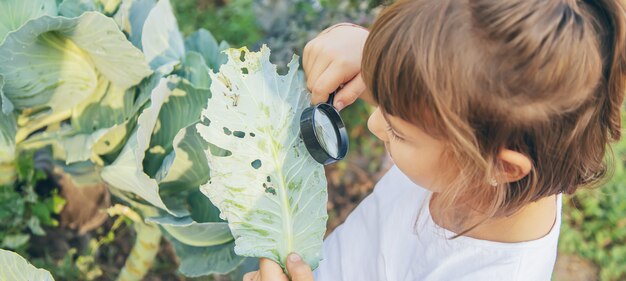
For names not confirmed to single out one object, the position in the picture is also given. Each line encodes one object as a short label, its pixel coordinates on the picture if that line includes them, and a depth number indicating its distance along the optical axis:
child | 0.92
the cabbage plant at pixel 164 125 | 1.24
